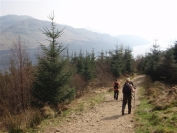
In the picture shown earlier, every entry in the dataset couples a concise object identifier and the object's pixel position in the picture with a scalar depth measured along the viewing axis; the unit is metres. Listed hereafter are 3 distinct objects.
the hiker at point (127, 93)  10.91
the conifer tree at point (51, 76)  13.61
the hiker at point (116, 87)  16.44
